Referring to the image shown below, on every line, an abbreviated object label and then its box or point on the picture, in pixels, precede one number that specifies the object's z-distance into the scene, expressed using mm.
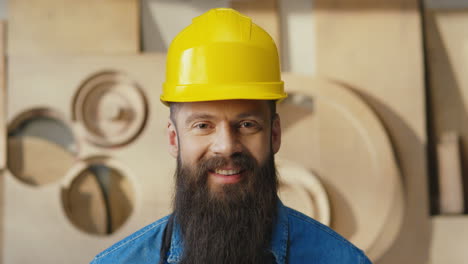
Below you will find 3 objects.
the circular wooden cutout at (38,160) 2053
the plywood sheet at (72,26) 2062
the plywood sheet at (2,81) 2046
